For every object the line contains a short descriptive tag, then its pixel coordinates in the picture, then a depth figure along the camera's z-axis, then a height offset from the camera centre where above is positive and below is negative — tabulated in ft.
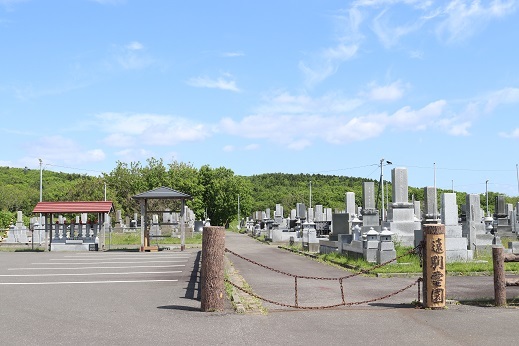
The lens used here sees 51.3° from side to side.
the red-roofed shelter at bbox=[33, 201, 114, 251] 87.40 -3.17
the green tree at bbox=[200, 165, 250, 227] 242.99 +6.22
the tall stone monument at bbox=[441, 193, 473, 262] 56.44 -3.11
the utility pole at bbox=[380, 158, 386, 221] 144.40 +9.47
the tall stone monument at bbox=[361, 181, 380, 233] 72.08 -0.34
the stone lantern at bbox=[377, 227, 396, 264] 53.98 -4.19
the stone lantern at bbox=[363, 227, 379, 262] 55.88 -4.19
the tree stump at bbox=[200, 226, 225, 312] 28.07 -3.21
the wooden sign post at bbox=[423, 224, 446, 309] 29.35 -3.34
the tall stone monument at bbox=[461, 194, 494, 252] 67.41 -2.95
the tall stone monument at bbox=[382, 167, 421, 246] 64.34 -0.92
